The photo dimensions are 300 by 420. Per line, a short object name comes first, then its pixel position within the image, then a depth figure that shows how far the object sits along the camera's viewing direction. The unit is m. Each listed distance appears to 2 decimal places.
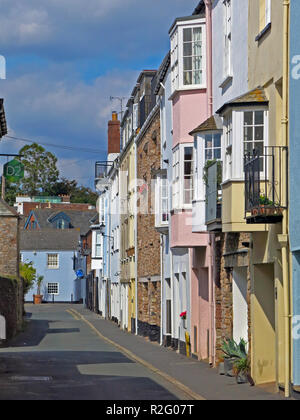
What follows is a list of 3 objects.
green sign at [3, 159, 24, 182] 33.00
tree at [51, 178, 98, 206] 120.38
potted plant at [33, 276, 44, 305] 87.75
